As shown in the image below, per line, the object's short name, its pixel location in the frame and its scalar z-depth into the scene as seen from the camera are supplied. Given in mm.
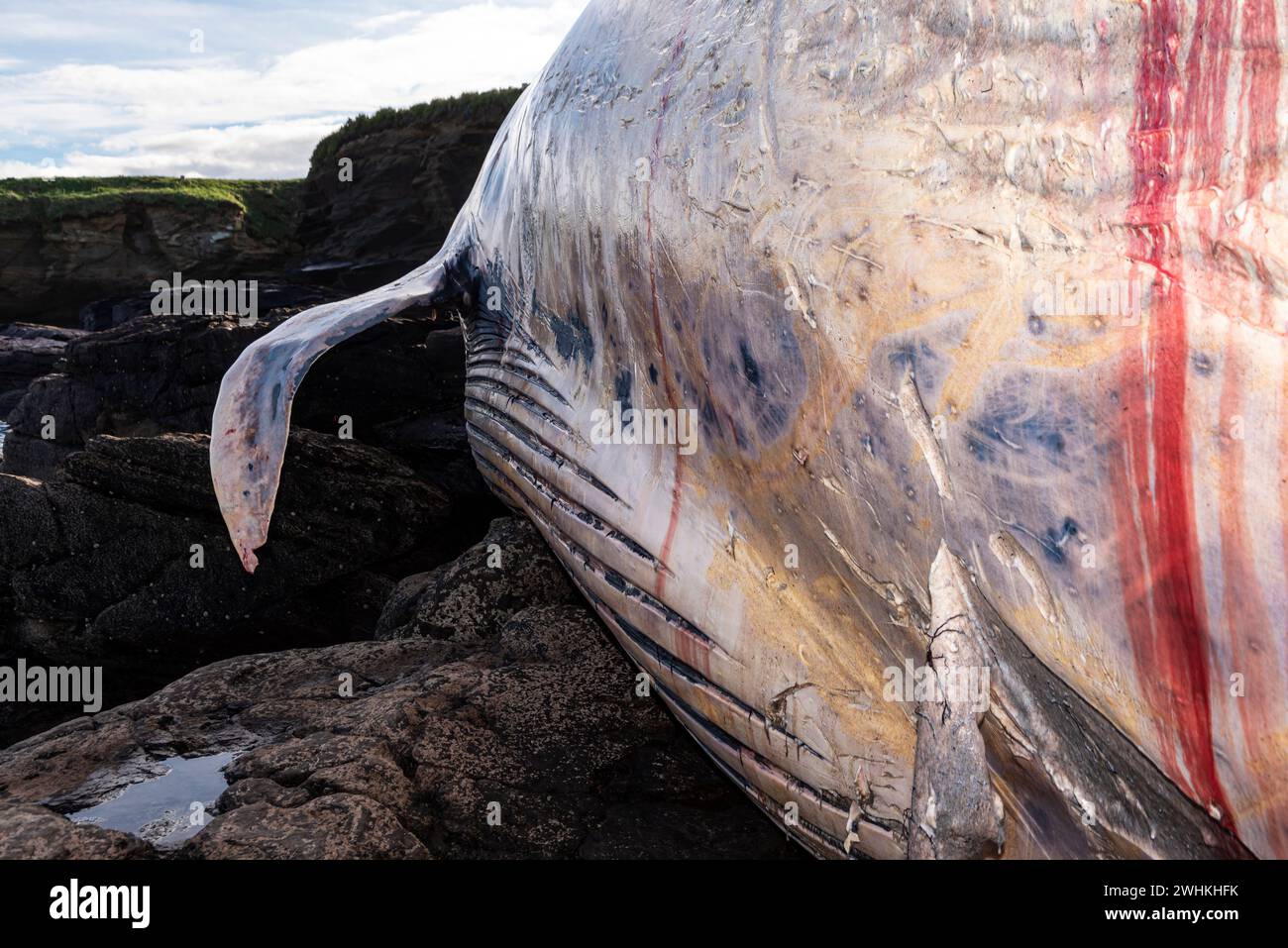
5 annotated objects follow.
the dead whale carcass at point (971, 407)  1704
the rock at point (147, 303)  9758
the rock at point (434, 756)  2840
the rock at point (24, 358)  14695
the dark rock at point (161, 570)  5070
